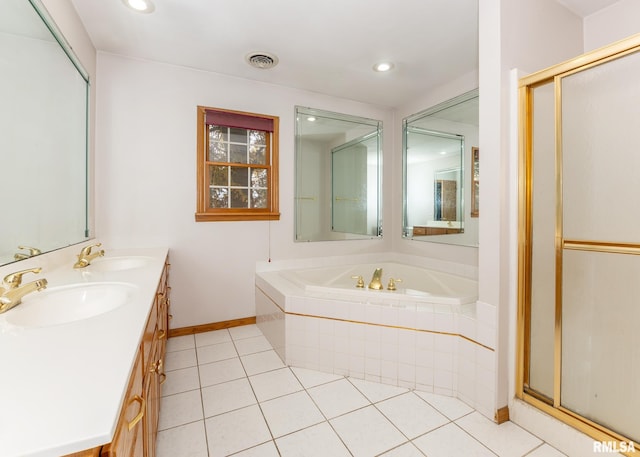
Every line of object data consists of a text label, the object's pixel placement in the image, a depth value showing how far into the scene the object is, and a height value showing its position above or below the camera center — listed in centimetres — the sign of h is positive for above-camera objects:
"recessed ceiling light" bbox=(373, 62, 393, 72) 261 +143
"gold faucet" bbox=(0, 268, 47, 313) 101 -22
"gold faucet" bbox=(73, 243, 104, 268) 172 -18
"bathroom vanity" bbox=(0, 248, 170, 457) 46 -30
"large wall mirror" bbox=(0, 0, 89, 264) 130 +50
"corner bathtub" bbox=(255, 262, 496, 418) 173 -72
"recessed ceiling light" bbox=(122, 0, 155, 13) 186 +140
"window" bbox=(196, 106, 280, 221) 280 +61
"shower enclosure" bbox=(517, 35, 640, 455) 131 -8
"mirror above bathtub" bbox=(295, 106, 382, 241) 326 +61
